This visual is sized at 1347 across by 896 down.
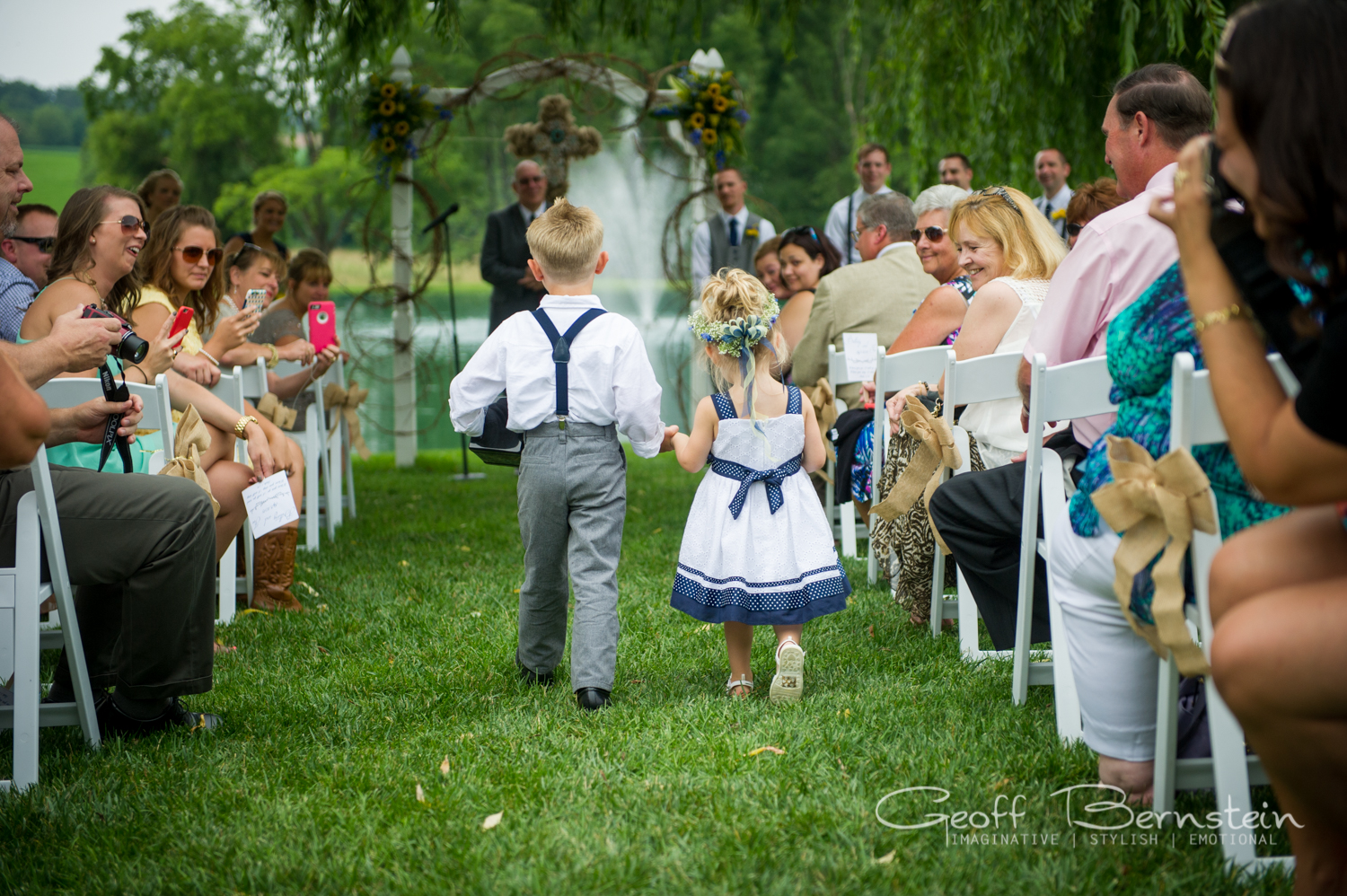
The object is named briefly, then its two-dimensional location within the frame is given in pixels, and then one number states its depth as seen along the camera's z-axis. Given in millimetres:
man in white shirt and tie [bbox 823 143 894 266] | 8594
